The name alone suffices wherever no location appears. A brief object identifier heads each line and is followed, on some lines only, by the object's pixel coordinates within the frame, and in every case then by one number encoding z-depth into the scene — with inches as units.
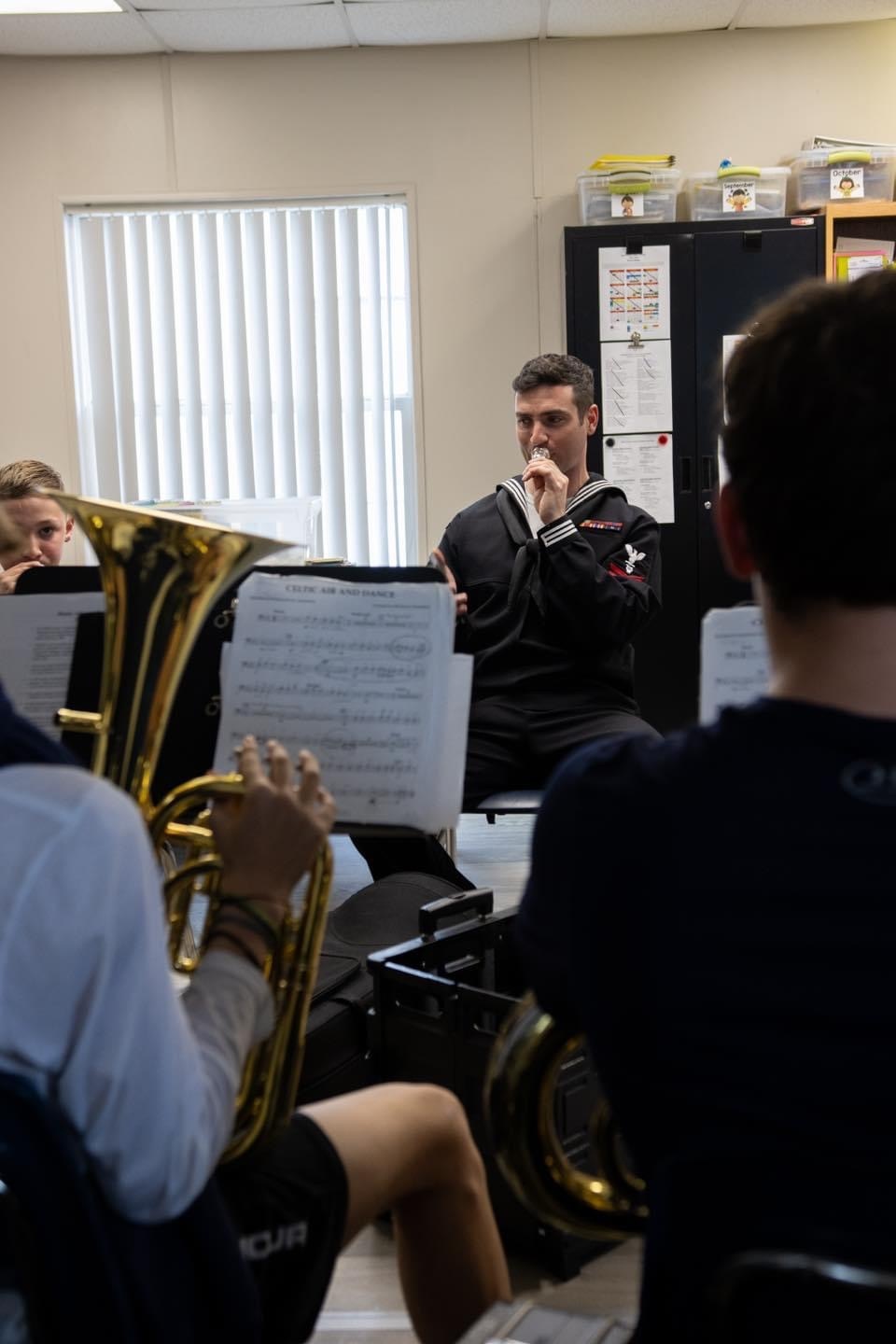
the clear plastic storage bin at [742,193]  176.2
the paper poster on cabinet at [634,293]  176.2
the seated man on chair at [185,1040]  31.1
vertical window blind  194.2
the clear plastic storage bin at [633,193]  176.4
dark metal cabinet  175.3
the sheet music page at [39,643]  68.9
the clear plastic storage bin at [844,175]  174.4
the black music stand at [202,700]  75.5
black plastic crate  68.9
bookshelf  173.9
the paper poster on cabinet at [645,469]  179.5
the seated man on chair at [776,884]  27.5
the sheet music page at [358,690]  55.4
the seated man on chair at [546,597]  118.6
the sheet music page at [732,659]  53.6
